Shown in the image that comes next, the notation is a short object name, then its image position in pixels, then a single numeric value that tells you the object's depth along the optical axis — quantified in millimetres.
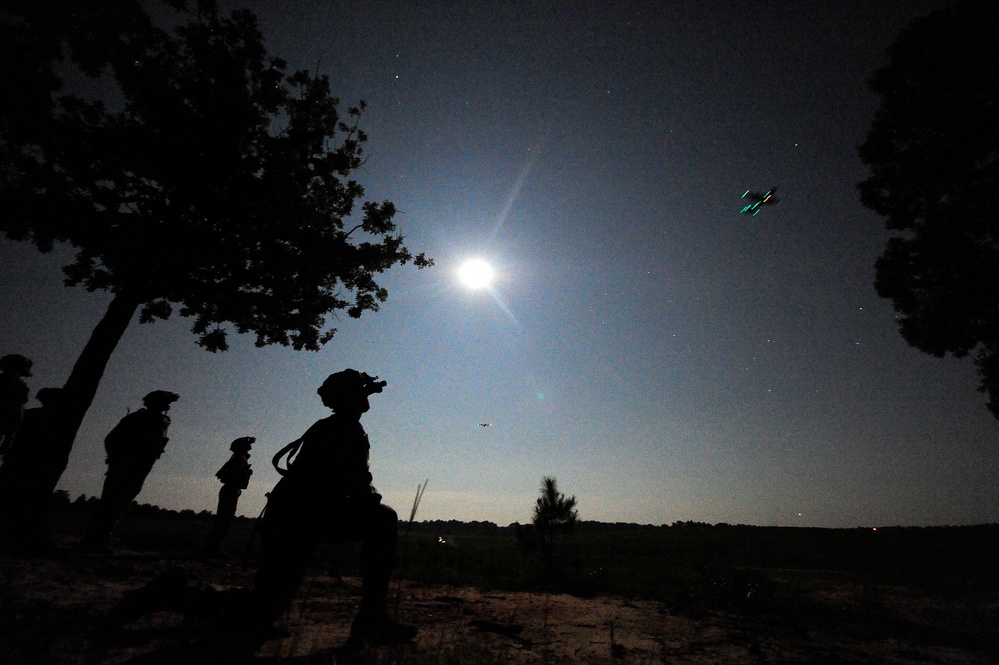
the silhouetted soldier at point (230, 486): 8102
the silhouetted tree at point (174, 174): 6555
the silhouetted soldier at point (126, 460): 6484
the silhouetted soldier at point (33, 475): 5402
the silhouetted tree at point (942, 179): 9289
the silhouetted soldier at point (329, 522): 2656
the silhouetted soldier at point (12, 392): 5943
